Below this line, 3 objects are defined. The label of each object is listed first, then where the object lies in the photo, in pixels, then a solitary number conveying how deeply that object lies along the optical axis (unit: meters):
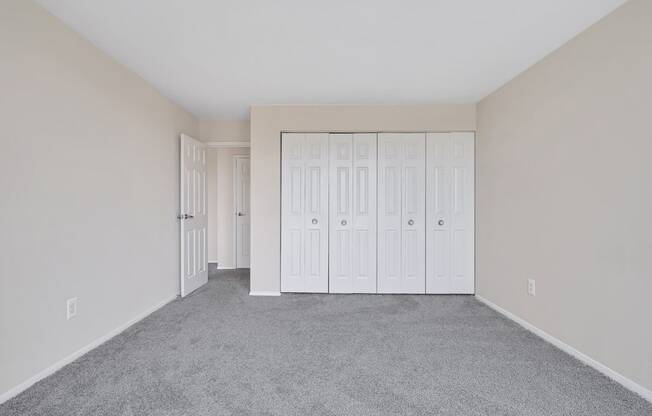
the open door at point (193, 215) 3.55
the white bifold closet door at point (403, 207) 3.60
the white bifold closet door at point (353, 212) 3.62
